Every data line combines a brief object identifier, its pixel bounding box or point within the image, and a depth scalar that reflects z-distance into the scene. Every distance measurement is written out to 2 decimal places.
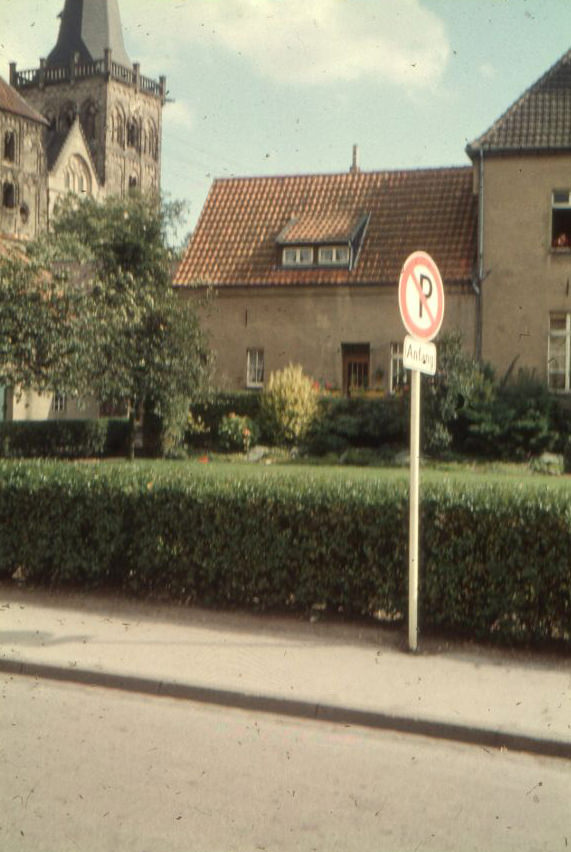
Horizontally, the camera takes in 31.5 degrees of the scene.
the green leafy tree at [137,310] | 25.61
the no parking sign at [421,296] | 7.76
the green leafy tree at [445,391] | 25.92
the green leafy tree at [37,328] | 22.98
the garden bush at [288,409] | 28.83
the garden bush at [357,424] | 28.05
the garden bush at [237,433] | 28.94
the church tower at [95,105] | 87.38
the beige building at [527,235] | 30.00
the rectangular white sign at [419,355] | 7.87
